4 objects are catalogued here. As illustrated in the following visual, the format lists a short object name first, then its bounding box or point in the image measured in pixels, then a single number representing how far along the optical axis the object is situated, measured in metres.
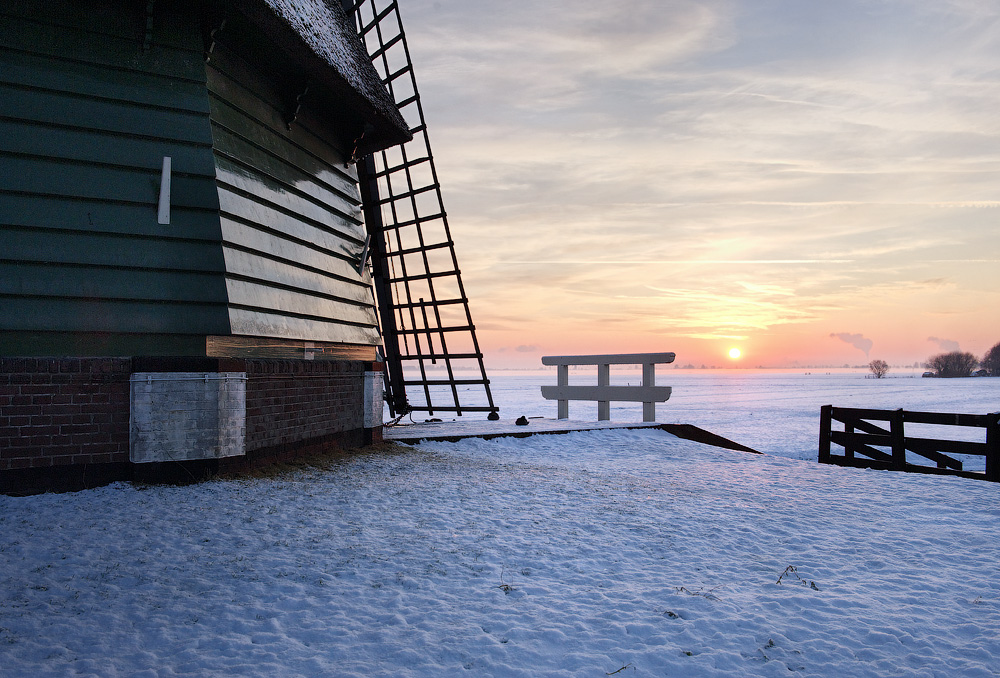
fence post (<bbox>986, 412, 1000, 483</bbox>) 8.44
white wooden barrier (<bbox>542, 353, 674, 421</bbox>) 12.03
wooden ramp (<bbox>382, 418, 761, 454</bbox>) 9.70
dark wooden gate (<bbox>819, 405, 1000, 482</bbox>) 8.66
